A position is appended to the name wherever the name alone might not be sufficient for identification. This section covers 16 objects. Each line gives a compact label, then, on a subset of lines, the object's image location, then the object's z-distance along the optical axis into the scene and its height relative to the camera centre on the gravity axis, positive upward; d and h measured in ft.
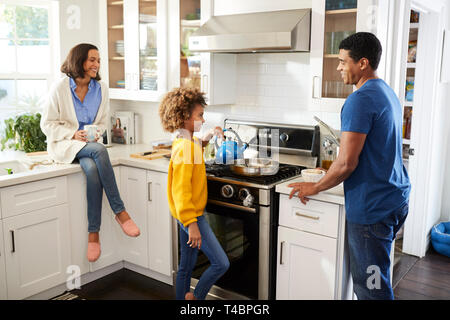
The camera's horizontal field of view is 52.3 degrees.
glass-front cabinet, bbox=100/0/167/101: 11.21 +0.98
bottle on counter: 9.69 -1.37
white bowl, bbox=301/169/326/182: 8.25 -1.53
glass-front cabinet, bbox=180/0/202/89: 10.61 +0.99
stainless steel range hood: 8.54 +1.07
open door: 11.73 -0.82
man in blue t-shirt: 6.84 -1.18
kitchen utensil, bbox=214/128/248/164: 9.46 -1.31
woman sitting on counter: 9.81 -1.04
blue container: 12.59 -4.08
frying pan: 8.86 -1.51
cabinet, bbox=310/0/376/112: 8.43 +0.93
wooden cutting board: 10.68 -1.60
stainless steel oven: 8.59 -2.62
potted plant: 11.41 -1.18
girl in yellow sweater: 7.97 -1.61
